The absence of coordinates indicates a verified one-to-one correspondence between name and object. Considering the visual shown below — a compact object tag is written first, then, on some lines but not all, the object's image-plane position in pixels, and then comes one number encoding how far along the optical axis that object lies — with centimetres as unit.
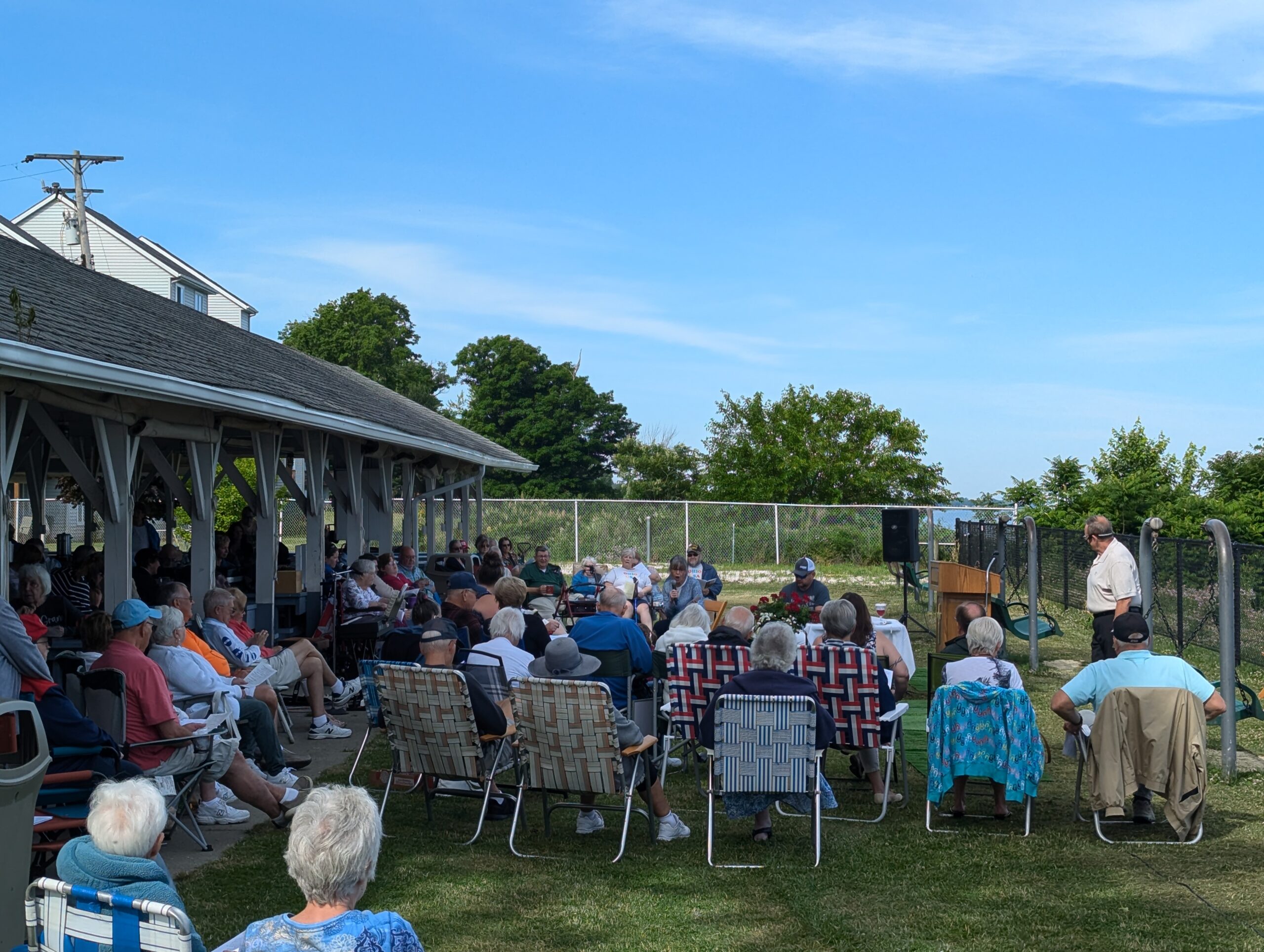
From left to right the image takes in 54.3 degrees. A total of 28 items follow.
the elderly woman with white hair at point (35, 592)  786
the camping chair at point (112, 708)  557
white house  3912
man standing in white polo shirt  932
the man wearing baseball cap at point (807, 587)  1165
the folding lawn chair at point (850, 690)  663
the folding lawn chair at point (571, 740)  573
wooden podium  1394
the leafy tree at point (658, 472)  4472
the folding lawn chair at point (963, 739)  628
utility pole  2862
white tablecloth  924
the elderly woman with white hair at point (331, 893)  264
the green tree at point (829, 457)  3606
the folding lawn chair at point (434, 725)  605
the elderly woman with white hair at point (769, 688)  597
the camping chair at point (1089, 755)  606
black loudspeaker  1617
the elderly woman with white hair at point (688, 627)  827
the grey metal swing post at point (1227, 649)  771
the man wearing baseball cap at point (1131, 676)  612
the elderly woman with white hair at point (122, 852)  311
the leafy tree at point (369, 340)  5788
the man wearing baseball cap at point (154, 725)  575
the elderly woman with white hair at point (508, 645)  711
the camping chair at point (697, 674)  689
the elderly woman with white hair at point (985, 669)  655
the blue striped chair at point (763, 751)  582
